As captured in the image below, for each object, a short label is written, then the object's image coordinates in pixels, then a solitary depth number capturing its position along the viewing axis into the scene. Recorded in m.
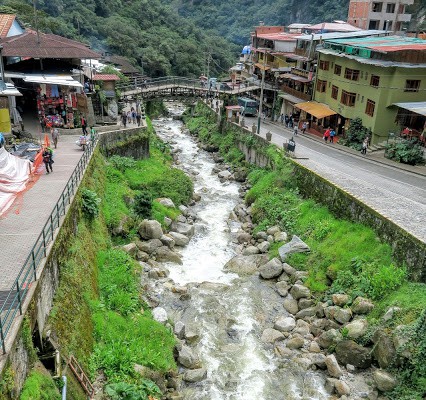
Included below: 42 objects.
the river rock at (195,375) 15.68
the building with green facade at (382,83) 36.56
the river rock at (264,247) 25.41
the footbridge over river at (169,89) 51.62
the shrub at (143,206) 26.64
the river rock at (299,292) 20.67
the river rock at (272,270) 22.78
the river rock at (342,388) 15.05
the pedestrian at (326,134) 43.36
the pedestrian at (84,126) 32.16
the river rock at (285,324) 18.64
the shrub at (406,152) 33.45
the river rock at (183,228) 27.38
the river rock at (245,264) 23.64
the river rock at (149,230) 25.08
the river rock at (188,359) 16.30
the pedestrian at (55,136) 28.33
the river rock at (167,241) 25.20
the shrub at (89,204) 20.52
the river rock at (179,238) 26.22
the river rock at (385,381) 14.77
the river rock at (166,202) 29.74
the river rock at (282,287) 21.42
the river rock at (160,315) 18.12
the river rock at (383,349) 15.37
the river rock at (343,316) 18.11
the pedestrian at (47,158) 22.52
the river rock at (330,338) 17.23
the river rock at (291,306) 20.11
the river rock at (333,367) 15.92
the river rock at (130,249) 22.49
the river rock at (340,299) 19.09
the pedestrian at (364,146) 37.50
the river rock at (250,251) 25.36
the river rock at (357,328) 17.00
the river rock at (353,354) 16.15
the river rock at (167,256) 23.98
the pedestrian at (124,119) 38.00
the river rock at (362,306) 17.98
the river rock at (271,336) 18.11
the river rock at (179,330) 17.88
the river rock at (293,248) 23.61
